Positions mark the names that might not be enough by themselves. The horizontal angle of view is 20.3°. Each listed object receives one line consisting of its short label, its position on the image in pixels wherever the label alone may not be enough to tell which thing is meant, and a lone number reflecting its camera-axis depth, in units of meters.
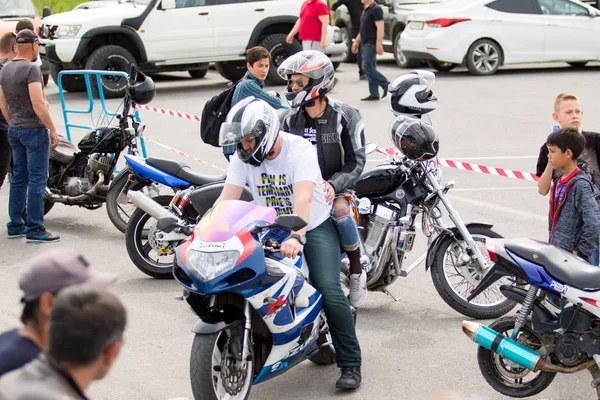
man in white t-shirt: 8.80
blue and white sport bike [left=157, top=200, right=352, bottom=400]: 8.08
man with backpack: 14.13
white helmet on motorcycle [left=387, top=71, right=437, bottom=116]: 11.57
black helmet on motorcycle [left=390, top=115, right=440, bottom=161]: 11.20
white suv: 28.96
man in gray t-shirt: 14.30
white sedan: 31.66
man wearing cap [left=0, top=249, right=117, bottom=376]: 5.38
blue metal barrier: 18.11
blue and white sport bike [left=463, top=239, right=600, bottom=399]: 8.54
